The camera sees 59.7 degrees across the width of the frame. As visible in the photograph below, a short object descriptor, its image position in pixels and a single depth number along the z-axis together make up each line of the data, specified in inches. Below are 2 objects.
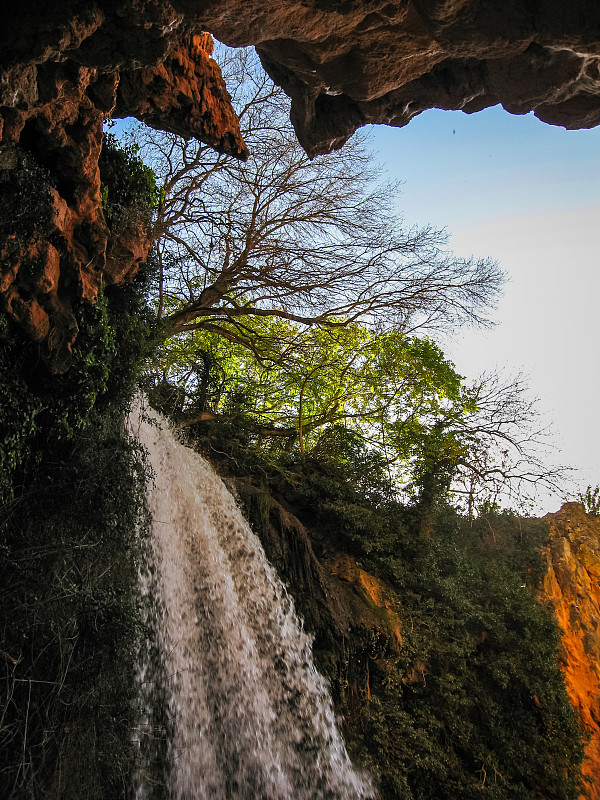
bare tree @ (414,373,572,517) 456.4
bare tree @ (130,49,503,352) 387.9
